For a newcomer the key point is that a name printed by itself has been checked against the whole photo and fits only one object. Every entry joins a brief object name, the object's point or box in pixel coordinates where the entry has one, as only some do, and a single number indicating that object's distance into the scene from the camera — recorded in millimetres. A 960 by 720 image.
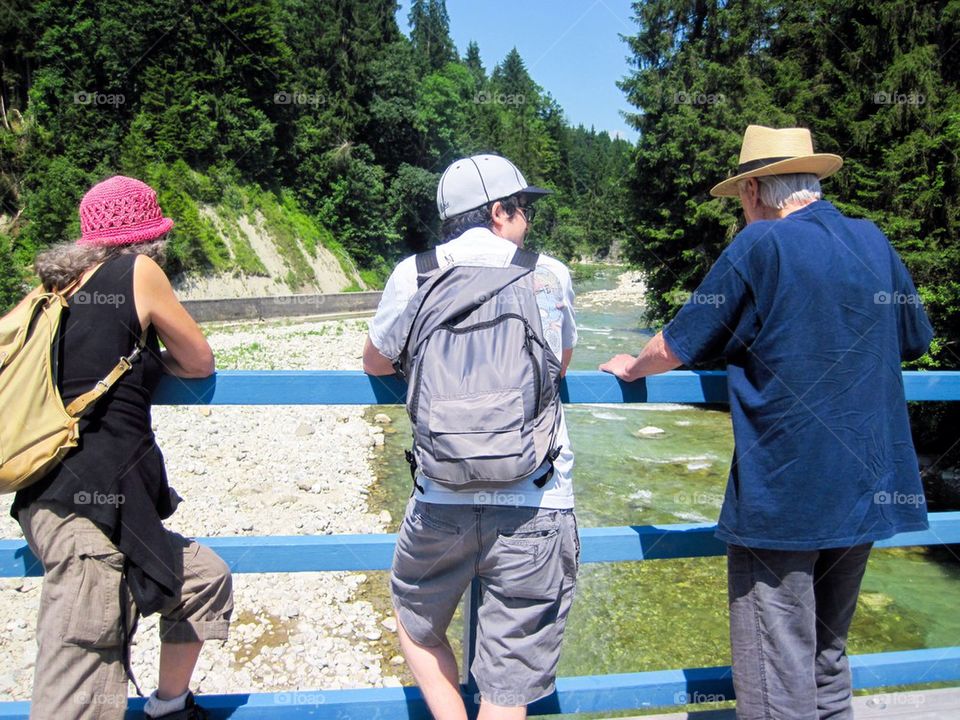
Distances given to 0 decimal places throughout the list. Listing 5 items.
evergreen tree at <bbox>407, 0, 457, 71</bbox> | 68688
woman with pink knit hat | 1970
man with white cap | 1962
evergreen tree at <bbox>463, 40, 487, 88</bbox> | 85125
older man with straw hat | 2037
